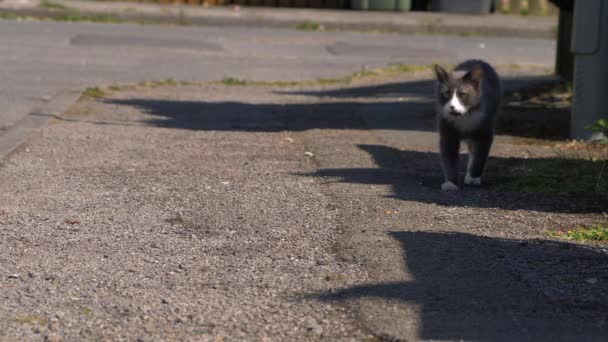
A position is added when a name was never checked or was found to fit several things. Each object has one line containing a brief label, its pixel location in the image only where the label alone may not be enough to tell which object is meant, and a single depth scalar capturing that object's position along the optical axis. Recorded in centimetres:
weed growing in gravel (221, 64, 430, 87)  2520
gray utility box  1743
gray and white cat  1456
